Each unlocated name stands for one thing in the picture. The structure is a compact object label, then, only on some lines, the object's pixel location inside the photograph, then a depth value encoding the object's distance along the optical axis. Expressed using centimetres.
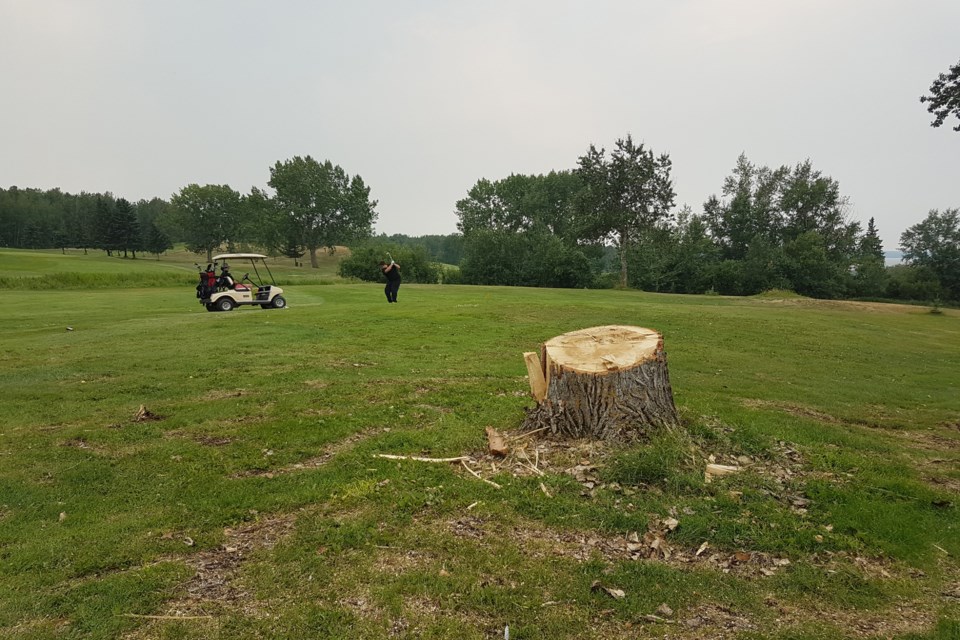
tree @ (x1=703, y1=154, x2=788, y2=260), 6738
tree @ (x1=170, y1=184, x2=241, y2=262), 9094
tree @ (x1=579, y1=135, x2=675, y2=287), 5397
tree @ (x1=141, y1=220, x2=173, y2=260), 8631
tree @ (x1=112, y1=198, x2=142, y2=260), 8122
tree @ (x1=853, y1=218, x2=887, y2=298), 5812
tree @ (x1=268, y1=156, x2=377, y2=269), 8469
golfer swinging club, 2178
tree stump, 573
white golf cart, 2030
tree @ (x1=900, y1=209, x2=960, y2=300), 6041
